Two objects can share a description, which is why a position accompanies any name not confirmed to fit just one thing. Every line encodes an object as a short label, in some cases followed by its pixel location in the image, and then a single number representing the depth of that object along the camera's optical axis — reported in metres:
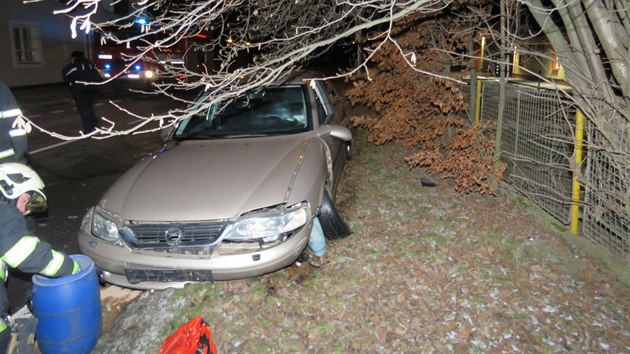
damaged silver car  4.09
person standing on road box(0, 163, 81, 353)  2.95
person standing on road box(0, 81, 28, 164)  4.88
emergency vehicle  20.66
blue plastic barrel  3.54
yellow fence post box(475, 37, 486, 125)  7.56
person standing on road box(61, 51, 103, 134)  11.52
